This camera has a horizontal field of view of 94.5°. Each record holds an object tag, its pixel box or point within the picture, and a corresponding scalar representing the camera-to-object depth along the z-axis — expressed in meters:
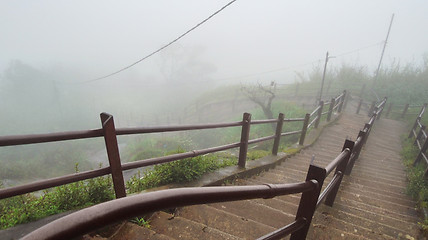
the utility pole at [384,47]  15.33
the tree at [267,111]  12.38
